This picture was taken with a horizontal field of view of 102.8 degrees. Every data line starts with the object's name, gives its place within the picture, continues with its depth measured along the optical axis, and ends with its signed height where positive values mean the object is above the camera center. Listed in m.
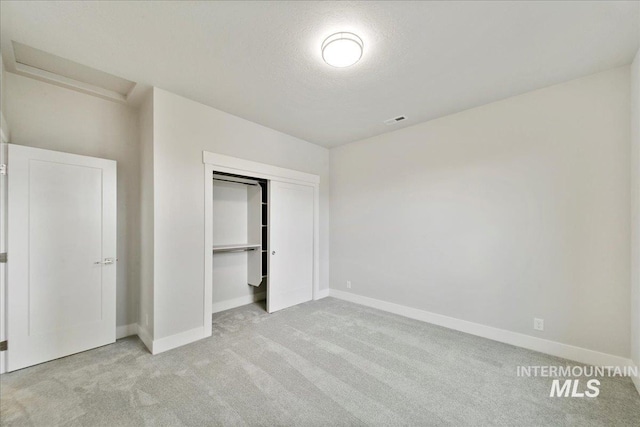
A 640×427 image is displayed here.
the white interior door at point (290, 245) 4.00 -0.47
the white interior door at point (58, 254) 2.39 -0.36
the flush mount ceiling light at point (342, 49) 1.99 +1.33
